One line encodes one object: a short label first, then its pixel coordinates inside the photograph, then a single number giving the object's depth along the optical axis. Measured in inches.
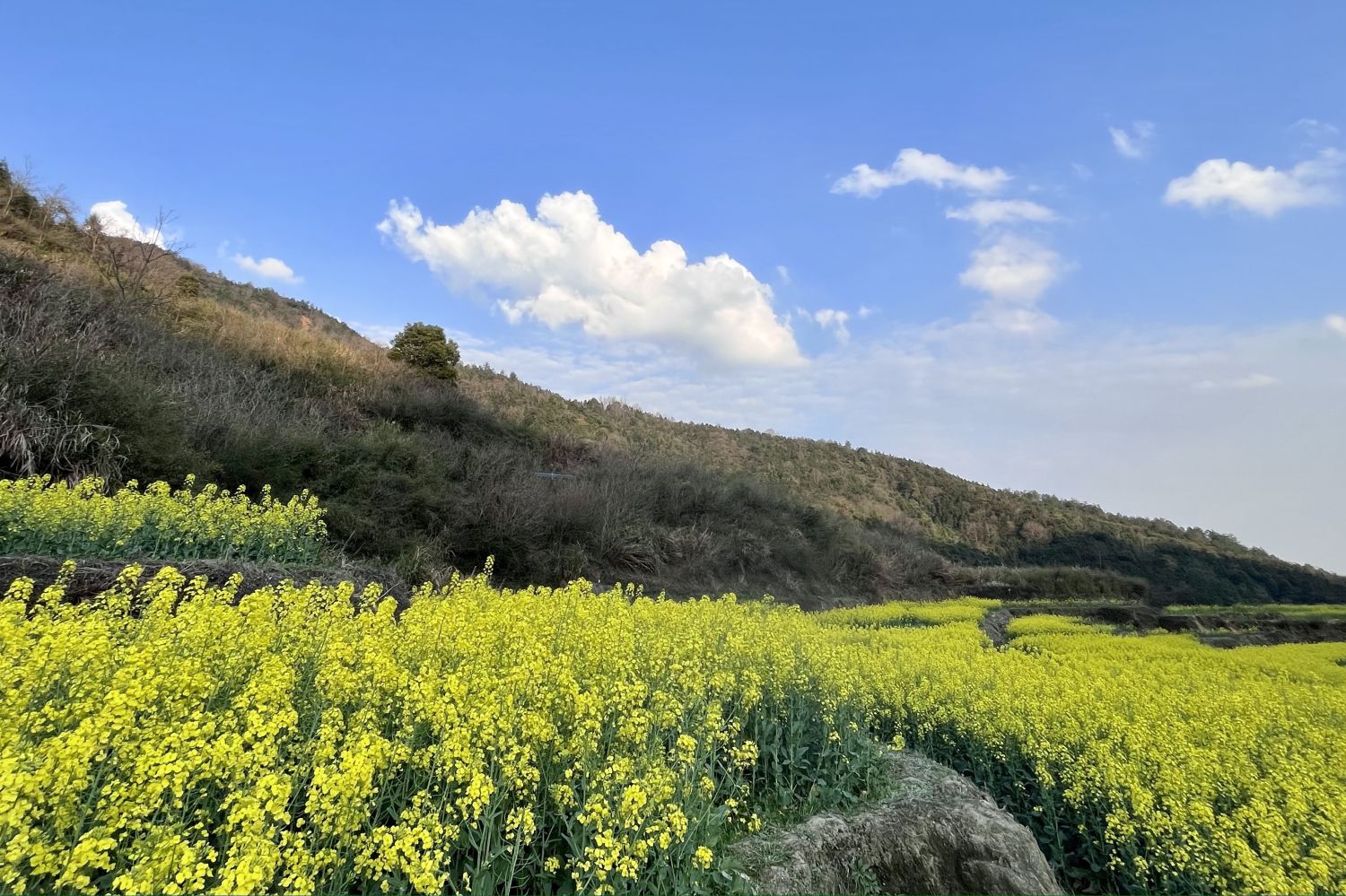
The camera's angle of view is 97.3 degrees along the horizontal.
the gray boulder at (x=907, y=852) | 157.4
